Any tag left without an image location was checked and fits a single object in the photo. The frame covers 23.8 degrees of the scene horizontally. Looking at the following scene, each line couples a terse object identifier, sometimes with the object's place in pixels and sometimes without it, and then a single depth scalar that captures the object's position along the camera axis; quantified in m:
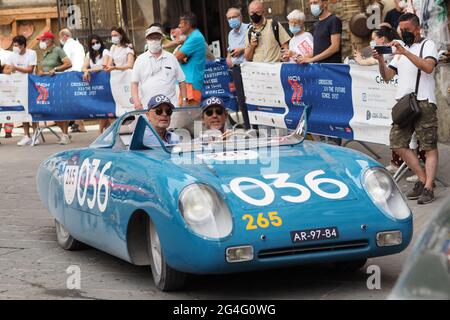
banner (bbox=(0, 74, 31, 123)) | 17.89
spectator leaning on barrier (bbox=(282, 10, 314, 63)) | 13.41
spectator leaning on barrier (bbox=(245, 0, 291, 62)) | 13.79
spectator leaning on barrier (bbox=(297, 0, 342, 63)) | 12.58
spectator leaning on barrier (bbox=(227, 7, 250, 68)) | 14.74
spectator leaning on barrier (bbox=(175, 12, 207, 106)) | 13.80
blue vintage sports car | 6.30
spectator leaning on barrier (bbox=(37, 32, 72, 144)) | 18.20
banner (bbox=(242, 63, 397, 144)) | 11.30
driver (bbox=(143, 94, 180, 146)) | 8.14
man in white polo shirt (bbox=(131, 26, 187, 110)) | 12.03
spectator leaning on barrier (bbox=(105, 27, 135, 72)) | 16.89
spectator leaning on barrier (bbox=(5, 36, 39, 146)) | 18.19
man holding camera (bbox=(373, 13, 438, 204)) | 9.88
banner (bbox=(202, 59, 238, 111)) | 15.88
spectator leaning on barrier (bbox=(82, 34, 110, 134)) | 17.30
